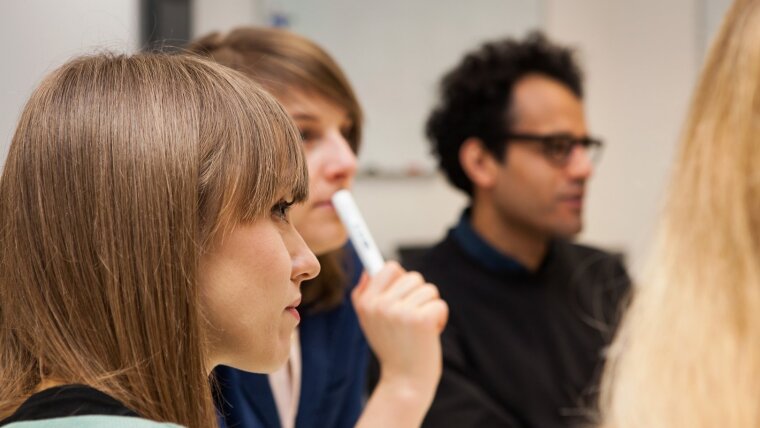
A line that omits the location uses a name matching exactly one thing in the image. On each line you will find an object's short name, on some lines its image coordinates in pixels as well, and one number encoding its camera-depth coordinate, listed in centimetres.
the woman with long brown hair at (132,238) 121
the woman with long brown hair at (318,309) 148
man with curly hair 178
